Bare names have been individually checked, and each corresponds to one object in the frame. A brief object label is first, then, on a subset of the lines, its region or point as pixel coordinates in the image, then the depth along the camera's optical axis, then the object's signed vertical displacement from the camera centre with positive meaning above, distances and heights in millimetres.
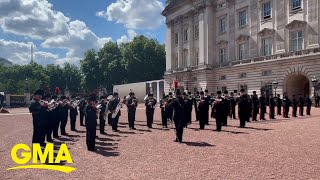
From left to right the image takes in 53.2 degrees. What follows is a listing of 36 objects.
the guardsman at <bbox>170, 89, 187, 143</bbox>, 12141 -841
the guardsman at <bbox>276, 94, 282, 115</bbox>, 22891 -919
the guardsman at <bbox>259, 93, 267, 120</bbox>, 19703 -809
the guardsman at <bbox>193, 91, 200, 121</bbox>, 20625 -544
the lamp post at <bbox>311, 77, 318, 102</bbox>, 32612 +888
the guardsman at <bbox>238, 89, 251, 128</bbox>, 16242 -821
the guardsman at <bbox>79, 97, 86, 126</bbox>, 17958 -656
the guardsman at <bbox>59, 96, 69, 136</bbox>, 14750 -986
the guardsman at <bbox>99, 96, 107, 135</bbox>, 15065 -1066
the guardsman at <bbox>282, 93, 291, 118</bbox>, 20859 -932
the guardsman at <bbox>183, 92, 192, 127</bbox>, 17062 -882
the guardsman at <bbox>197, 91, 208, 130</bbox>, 15973 -912
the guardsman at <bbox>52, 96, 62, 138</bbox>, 13943 -1108
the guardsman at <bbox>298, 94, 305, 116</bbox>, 22375 -866
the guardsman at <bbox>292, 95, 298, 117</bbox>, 21084 -1026
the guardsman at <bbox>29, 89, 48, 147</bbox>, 10859 -787
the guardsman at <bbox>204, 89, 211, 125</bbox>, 16606 -712
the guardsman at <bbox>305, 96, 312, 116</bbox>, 22688 -910
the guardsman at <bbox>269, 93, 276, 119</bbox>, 20350 -1031
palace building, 34750 +6292
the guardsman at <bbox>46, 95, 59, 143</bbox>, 12789 -1198
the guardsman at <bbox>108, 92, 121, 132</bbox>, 15820 -560
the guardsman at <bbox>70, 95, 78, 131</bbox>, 16664 -1322
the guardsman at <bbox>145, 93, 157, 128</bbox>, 17469 -803
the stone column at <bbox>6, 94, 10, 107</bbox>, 56266 -1447
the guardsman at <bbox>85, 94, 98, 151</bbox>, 10805 -978
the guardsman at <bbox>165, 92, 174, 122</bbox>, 16755 -1101
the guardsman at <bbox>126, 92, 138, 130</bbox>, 16938 -823
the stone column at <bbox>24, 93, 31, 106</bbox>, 59288 -713
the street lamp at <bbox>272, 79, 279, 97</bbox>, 35181 +885
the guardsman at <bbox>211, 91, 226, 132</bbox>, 14953 -810
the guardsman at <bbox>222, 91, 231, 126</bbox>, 16478 -797
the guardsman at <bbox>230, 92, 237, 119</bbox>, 21047 -861
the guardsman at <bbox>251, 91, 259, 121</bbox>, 18900 -780
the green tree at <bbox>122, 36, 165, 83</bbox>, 71062 +7405
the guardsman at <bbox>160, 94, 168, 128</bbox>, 17406 -1281
